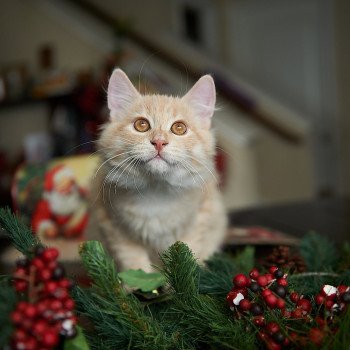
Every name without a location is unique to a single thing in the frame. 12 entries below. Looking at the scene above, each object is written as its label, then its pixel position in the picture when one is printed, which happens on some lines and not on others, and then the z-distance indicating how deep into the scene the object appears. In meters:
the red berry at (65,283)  0.36
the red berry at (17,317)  0.33
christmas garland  0.36
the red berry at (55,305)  0.34
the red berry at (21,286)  0.37
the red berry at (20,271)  0.37
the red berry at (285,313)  0.44
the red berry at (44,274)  0.35
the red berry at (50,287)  0.35
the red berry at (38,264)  0.36
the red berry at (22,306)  0.33
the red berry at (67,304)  0.35
